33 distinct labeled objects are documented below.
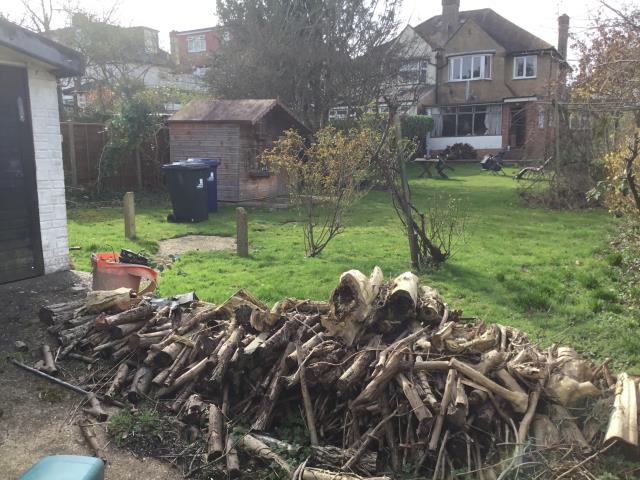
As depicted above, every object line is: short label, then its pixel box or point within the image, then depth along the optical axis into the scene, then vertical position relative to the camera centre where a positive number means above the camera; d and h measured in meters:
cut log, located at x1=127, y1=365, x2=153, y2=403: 4.80 -1.88
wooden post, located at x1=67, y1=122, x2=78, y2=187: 16.25 +0.04
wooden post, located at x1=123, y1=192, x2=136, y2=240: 11.22 -1.21
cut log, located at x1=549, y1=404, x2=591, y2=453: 3.85 -1.88
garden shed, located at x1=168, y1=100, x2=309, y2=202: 16.56 +0.39
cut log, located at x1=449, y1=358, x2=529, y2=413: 4.01 -1.64
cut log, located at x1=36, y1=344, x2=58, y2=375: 5.25 -1.87
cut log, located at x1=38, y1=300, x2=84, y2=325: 6.08 -1.63
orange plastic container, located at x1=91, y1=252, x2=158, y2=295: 6.90 -1.42
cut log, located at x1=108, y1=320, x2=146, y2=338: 5.44 -1.61
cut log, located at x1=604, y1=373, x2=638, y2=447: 3.72 -1.76
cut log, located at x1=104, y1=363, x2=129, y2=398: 4.85 -1.89
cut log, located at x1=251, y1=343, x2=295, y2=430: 4.30 -1.86
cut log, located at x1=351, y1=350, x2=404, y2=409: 4.09 -1.61
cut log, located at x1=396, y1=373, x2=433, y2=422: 3.88 -1.67
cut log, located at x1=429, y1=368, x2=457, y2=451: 3.80 -1.71
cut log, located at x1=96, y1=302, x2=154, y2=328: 5.51 -1.52
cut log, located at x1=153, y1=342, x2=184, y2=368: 4.98 -1.70
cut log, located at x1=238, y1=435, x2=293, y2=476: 3.89 -2.03
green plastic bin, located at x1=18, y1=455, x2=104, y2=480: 2.45 -1.32
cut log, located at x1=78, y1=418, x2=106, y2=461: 4.14 -2.04
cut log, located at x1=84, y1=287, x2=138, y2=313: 5.91 -1.47
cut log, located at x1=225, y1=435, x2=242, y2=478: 3.89 -2.05
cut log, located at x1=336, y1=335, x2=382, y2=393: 4.24 -1.59
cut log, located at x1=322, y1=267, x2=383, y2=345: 4.73 -1.26
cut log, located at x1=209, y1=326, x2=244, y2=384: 4.55 -1.60
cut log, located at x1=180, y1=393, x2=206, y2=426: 4.43 -1.93
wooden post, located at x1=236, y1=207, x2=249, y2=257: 9.80 -1.37
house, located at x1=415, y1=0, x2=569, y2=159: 38.25 +4.29
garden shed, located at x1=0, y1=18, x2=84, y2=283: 7.27 -0.03
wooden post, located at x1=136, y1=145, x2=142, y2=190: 17.76 -0.47
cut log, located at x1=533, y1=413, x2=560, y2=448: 3.85 -1.88
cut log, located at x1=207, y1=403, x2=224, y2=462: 4.06 -1.98
